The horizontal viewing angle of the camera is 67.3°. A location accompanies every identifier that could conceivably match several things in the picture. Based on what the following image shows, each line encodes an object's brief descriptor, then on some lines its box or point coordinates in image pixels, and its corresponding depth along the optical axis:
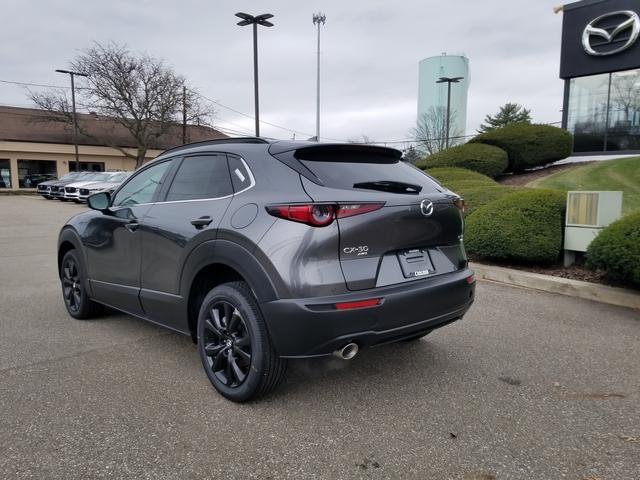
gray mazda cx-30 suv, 2.67
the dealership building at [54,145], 37.06
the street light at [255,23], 17.33
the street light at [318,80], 27.81
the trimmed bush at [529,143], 15.34
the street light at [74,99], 33.59
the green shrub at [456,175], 11.52
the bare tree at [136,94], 33.53
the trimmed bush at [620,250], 5.08
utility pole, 31.68
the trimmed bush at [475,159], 14.27
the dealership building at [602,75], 17.70
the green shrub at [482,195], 8.02
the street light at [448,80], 26.55
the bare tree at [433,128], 33.41
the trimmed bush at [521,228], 6.38
